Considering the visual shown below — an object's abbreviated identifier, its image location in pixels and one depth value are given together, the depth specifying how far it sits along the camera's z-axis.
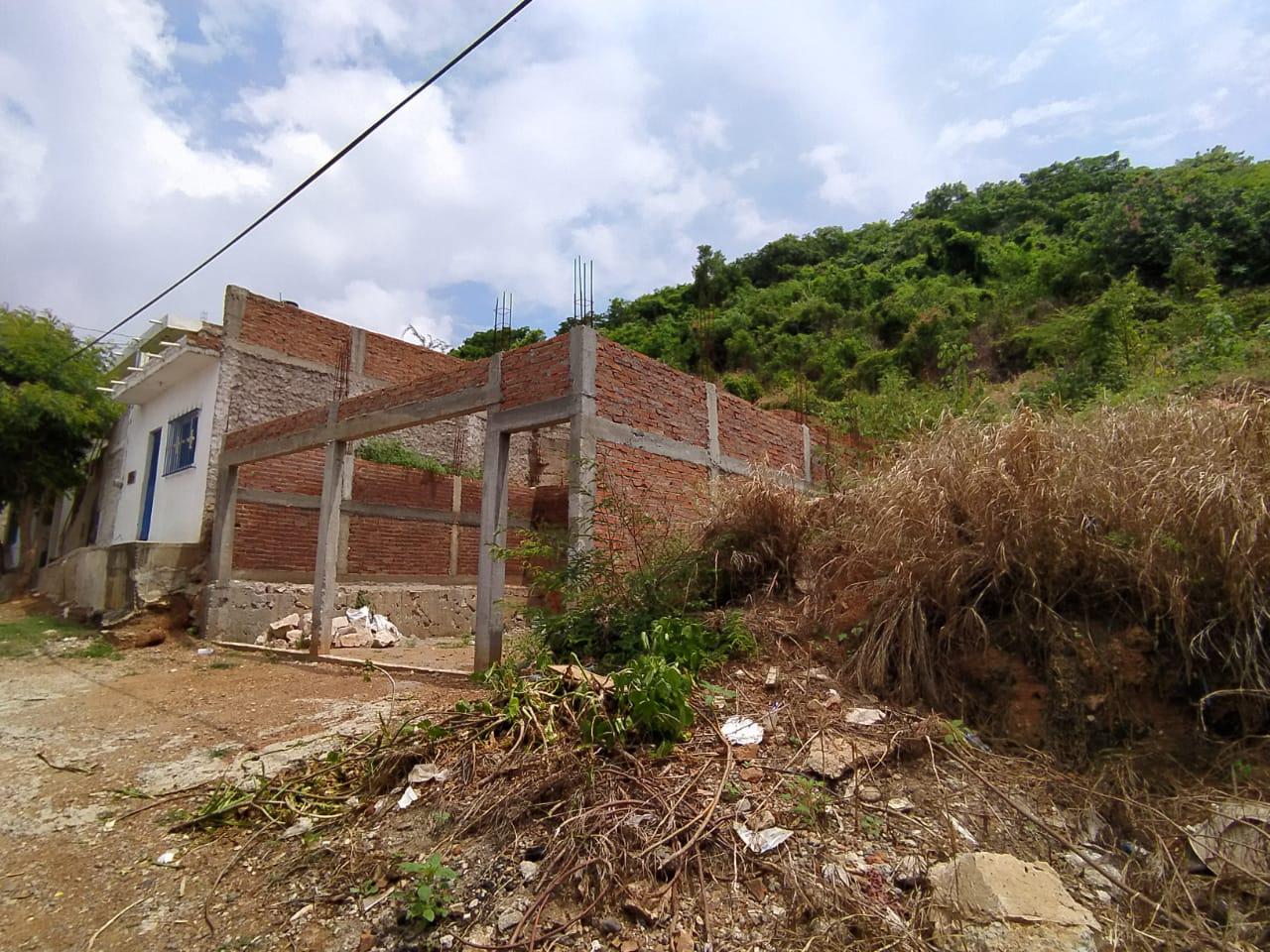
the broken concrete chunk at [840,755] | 3.17
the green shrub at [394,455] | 12.70
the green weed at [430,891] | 2.68
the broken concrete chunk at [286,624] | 10.79
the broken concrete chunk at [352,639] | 10.56
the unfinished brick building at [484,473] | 7.00
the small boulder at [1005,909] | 2.20
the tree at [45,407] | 14.16
